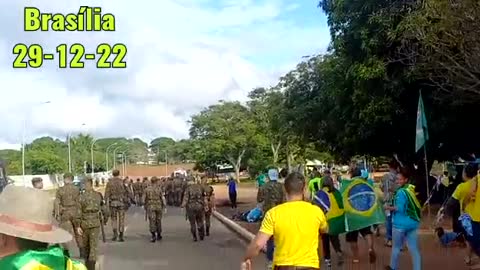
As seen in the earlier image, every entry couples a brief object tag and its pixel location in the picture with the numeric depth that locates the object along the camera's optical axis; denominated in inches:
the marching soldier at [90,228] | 558.6
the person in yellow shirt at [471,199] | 432.8
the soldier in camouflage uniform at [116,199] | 800.3
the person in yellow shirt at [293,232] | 279.6
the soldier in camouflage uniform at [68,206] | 575.2
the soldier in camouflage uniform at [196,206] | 841.5
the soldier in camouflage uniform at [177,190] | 1456.7
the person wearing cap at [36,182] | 491.2
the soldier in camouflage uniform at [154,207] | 839.7
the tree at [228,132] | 3408.0
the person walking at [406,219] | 442.3
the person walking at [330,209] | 538.9
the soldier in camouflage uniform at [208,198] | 861.8
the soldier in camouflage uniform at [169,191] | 1616.0
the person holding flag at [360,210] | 551.5
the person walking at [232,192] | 1525.8
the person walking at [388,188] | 614.7
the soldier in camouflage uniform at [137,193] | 1580.0
